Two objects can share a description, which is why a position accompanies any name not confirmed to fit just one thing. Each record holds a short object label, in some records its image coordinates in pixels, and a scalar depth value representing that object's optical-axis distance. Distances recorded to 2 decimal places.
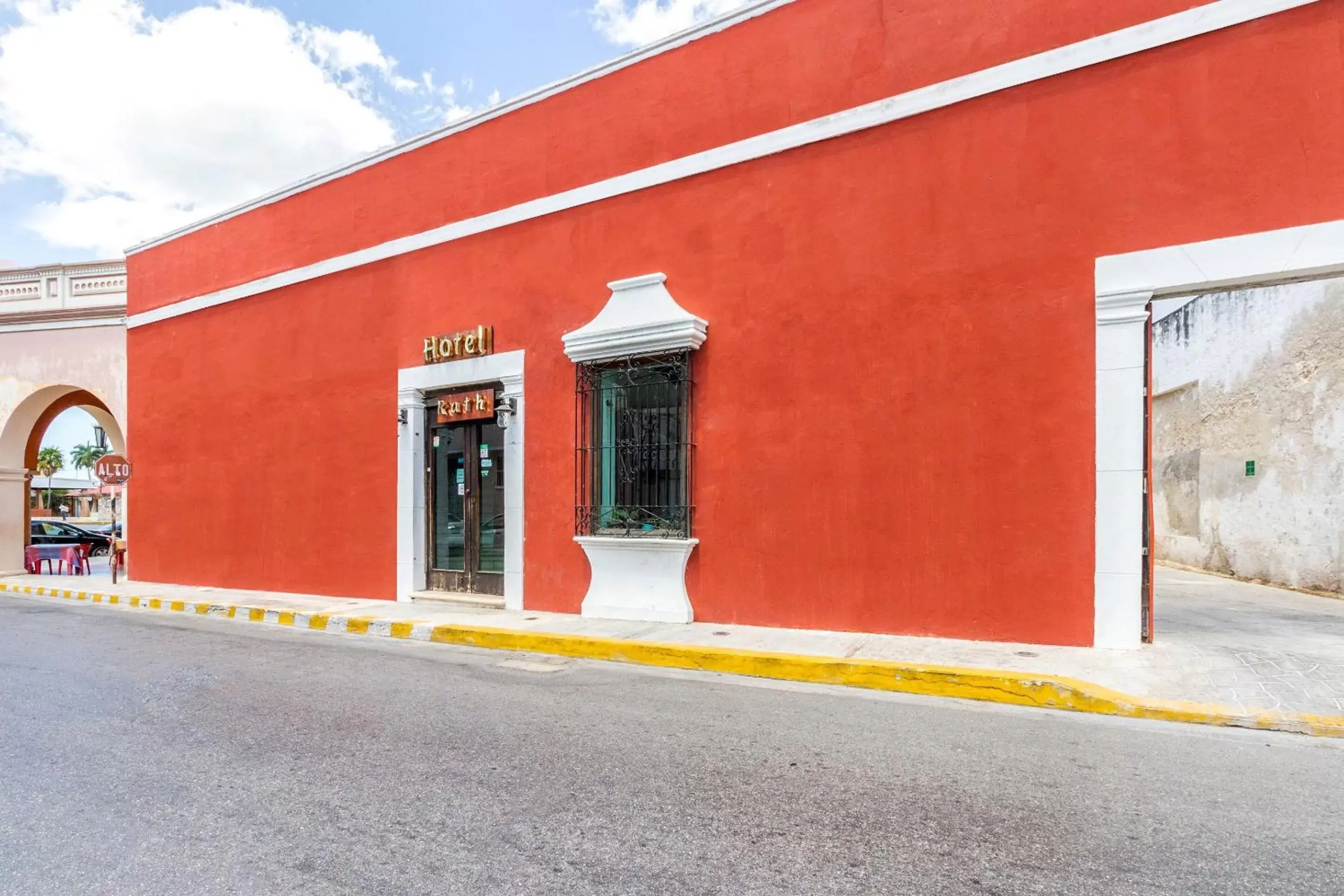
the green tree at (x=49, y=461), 60.41
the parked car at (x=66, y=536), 19.12
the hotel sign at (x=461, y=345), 9.53
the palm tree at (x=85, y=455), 76.81
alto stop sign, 12.99
